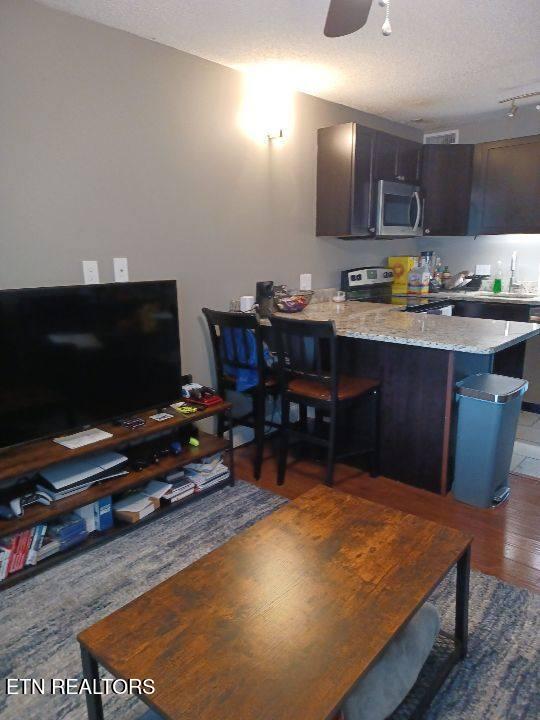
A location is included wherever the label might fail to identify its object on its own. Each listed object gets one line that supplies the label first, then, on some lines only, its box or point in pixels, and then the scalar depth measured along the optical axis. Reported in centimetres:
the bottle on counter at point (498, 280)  441
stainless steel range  401
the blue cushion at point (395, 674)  121
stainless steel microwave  387
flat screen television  196
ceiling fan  162
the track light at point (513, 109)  380
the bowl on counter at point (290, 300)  335
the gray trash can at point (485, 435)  243
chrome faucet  435
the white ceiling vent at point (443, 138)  458
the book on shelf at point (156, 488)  246
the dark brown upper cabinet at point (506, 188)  395
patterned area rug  145
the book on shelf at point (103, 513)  222
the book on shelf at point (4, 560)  191
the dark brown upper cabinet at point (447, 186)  427
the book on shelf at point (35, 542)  200
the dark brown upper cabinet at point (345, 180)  358
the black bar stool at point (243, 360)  270
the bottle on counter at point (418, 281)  445
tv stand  192
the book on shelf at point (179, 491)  251
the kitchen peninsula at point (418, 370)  253
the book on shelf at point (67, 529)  209
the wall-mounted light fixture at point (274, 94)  302
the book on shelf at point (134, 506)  232
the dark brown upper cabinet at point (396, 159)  382
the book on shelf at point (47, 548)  204
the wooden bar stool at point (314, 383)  248
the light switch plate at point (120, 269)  258
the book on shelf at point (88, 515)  219
